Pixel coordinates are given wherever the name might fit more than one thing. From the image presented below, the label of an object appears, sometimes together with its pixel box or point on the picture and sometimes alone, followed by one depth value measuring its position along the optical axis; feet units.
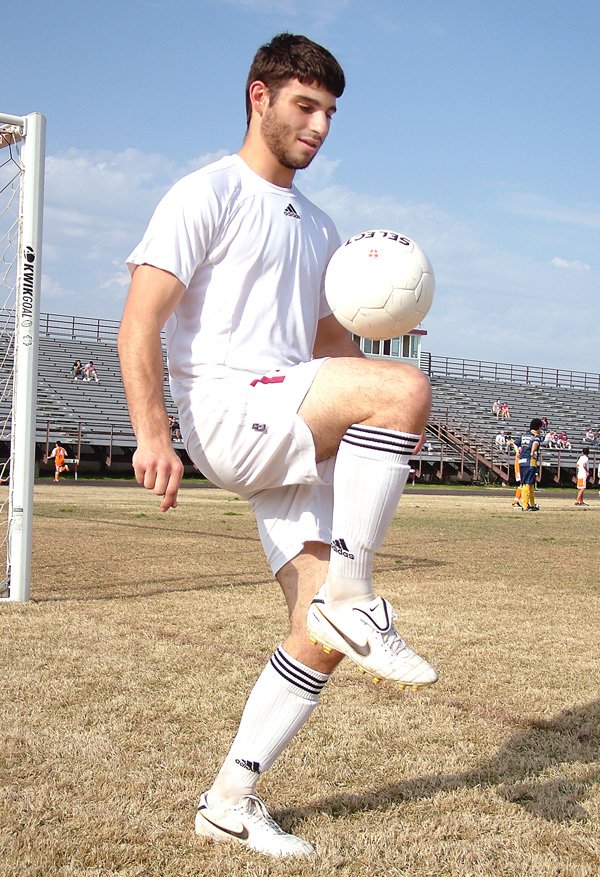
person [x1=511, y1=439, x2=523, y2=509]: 70.73
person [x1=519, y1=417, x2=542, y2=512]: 65.98
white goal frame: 21.89
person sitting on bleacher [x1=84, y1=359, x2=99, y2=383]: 123.54
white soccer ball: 8.89
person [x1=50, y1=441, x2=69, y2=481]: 95.35
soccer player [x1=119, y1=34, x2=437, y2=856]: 8.20
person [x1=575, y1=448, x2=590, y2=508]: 83.76
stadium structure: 109.19
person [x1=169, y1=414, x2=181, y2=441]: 103.49
